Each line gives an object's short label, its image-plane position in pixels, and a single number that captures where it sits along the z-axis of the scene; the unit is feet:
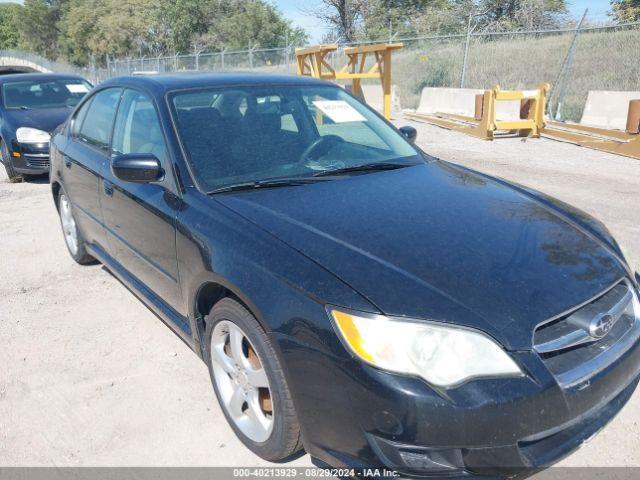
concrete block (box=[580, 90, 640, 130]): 39.06
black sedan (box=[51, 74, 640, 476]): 5.91
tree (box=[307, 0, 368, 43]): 93.71
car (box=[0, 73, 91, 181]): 25.52
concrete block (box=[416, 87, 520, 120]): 45.39
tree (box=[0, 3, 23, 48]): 278.26
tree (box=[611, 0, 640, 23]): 78.07
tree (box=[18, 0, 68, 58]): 219.20
